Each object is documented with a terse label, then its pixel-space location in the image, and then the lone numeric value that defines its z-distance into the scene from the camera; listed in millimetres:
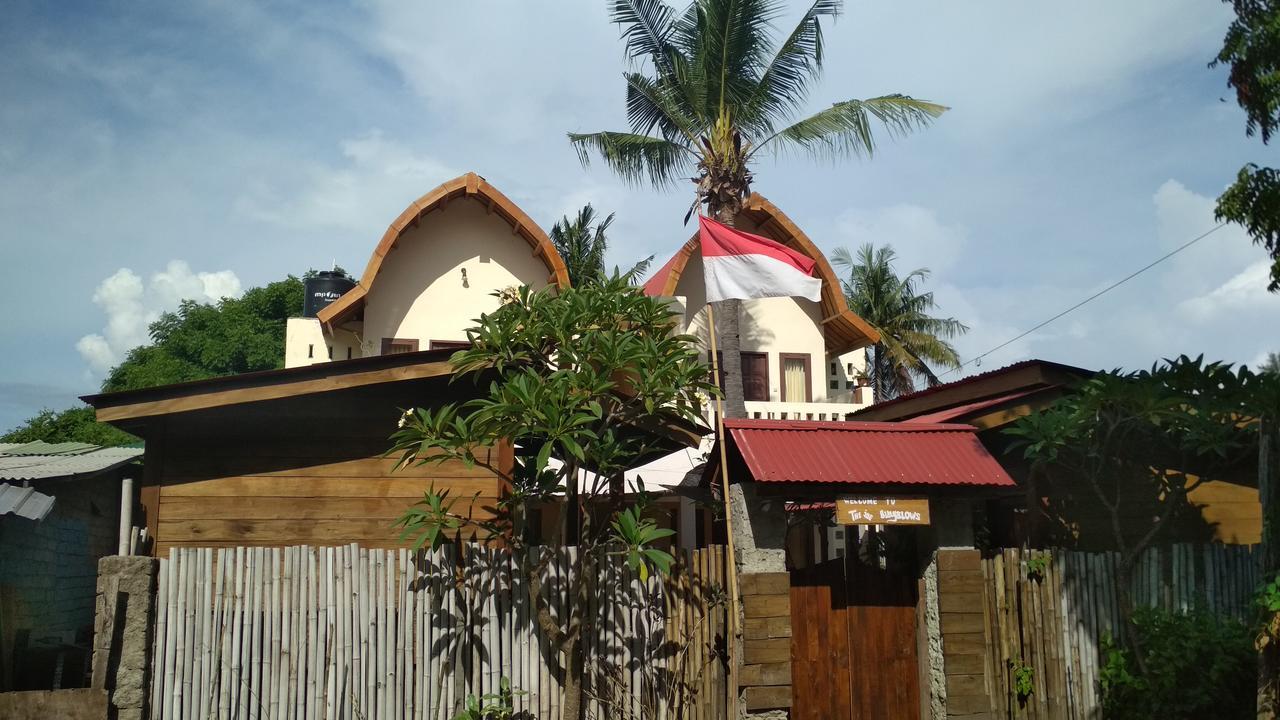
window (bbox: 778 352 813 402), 20562
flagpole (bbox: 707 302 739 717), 8148
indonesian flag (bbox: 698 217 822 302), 9633
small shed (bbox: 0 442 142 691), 8383
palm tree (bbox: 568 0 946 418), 18188
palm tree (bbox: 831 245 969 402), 35938
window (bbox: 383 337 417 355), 18234
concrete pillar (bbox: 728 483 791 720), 8055
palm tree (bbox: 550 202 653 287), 31516
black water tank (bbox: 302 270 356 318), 22609
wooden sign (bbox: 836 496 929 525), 8383
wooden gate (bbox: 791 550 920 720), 8508
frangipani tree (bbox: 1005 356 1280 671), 8797
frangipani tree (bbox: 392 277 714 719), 7477
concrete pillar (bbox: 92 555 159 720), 7168
